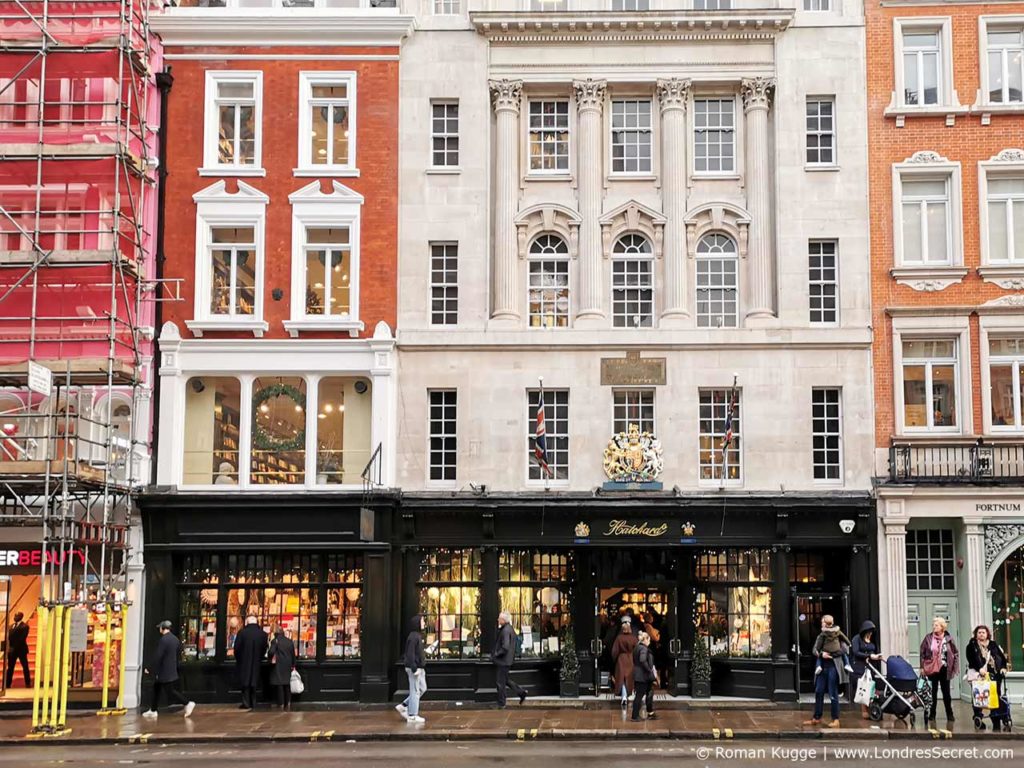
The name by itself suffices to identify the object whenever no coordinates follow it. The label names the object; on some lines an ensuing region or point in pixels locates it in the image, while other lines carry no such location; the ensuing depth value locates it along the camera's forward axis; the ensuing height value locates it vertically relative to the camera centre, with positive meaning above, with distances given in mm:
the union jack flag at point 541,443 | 27625 +2292
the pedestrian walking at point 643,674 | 24375 -2384
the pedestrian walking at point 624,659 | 25406 -2189
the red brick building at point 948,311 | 28047 +5393
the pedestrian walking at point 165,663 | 25938 -2331
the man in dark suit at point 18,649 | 28078 -2226
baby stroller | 23781 -2677
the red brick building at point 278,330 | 28281 +4958
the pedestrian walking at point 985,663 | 23438 -2109
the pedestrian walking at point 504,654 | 26375 -2163
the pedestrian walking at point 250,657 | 27078 -2311
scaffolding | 26406 +5892
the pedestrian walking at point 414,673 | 24625 -2410
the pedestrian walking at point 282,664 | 26938 -2434
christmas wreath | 29109 +2710
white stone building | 28453 +5907
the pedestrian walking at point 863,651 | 24562 -1946
